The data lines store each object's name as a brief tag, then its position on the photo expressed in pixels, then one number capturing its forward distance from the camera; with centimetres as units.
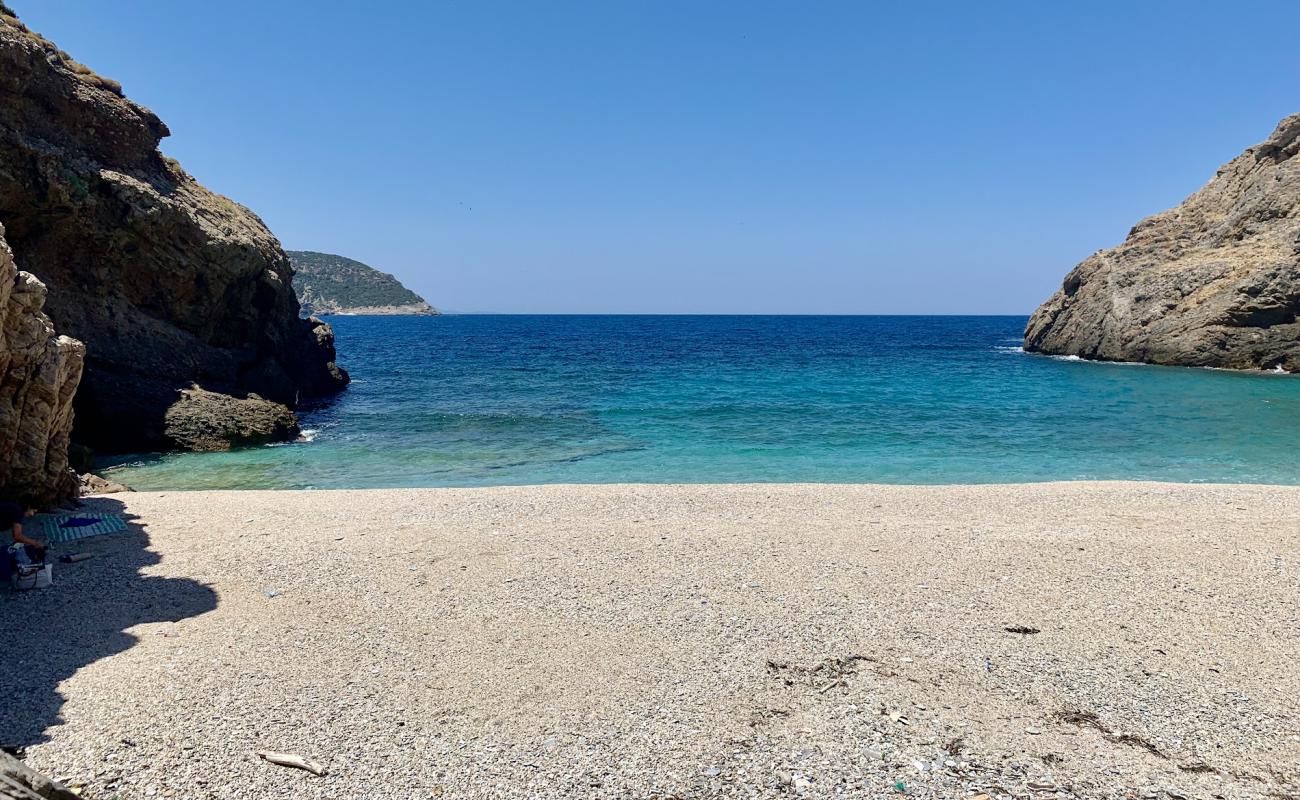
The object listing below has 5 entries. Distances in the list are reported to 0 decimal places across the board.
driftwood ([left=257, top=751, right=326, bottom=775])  572
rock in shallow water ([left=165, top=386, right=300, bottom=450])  2269
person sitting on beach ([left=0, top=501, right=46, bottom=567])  956
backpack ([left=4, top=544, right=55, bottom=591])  898
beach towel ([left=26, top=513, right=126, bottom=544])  1116
